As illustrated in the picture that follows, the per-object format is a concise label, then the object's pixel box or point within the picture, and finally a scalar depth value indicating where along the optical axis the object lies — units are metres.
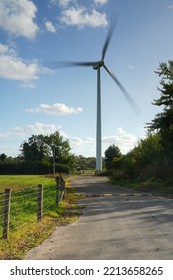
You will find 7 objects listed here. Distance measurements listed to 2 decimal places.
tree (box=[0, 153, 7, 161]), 83.11
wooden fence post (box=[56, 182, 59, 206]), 10.75
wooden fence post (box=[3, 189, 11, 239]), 5.88
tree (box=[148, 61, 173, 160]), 20.88
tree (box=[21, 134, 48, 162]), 75.16
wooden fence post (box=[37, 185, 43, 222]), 7.99
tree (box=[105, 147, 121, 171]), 57.44
